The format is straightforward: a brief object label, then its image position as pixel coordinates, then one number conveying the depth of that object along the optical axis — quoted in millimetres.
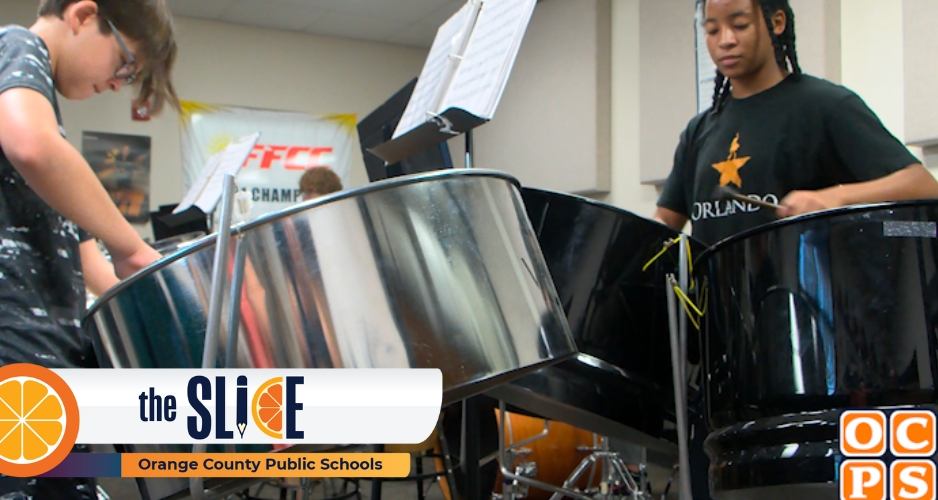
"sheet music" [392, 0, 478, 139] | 1268
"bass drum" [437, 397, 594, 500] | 2613
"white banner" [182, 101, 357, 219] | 4969
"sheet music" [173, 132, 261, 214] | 2442
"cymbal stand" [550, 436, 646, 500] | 2186
